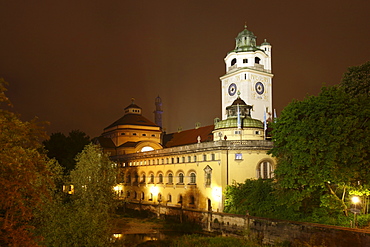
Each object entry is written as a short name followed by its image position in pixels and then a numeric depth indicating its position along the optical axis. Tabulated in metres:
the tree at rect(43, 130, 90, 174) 62.24
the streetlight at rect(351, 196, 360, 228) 26.73
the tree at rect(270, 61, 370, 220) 27.12
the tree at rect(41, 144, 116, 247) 22.59
